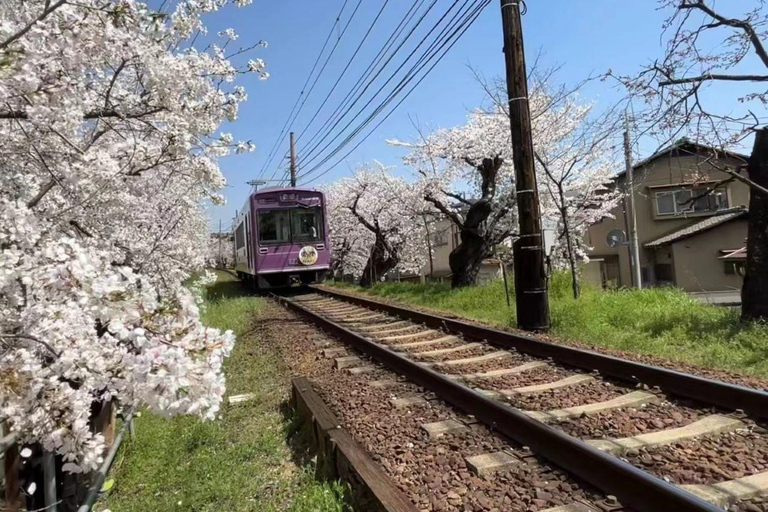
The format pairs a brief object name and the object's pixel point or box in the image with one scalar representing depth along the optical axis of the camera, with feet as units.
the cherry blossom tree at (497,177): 48.55
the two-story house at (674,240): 81.30
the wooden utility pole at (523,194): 24.21
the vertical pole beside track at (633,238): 55.26
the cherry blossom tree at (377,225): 74.28
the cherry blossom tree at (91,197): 6.55
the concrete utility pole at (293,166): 89.56
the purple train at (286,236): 52.31
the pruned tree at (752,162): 21.50
